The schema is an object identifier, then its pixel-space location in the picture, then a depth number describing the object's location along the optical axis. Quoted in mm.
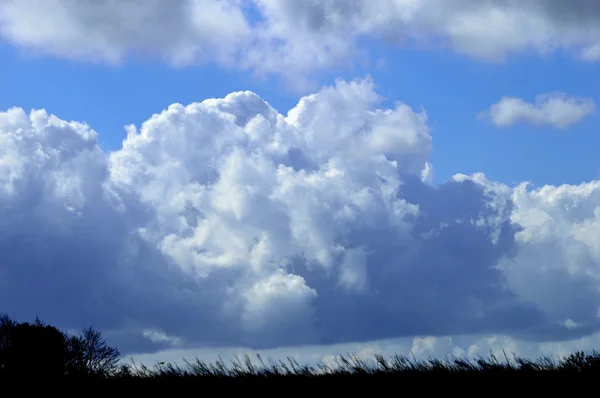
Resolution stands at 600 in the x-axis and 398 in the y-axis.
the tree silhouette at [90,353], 130125
